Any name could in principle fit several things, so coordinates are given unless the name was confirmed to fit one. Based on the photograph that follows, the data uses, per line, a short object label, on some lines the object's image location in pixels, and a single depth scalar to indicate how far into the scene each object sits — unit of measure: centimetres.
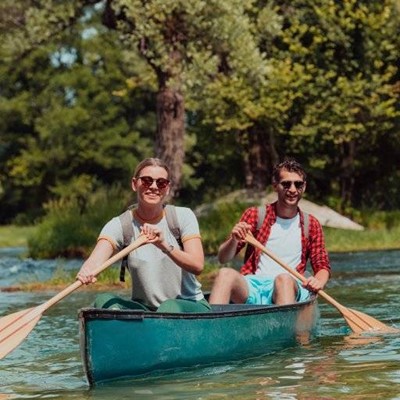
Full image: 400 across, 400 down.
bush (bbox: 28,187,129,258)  2448
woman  821
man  970
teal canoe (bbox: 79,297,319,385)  781
